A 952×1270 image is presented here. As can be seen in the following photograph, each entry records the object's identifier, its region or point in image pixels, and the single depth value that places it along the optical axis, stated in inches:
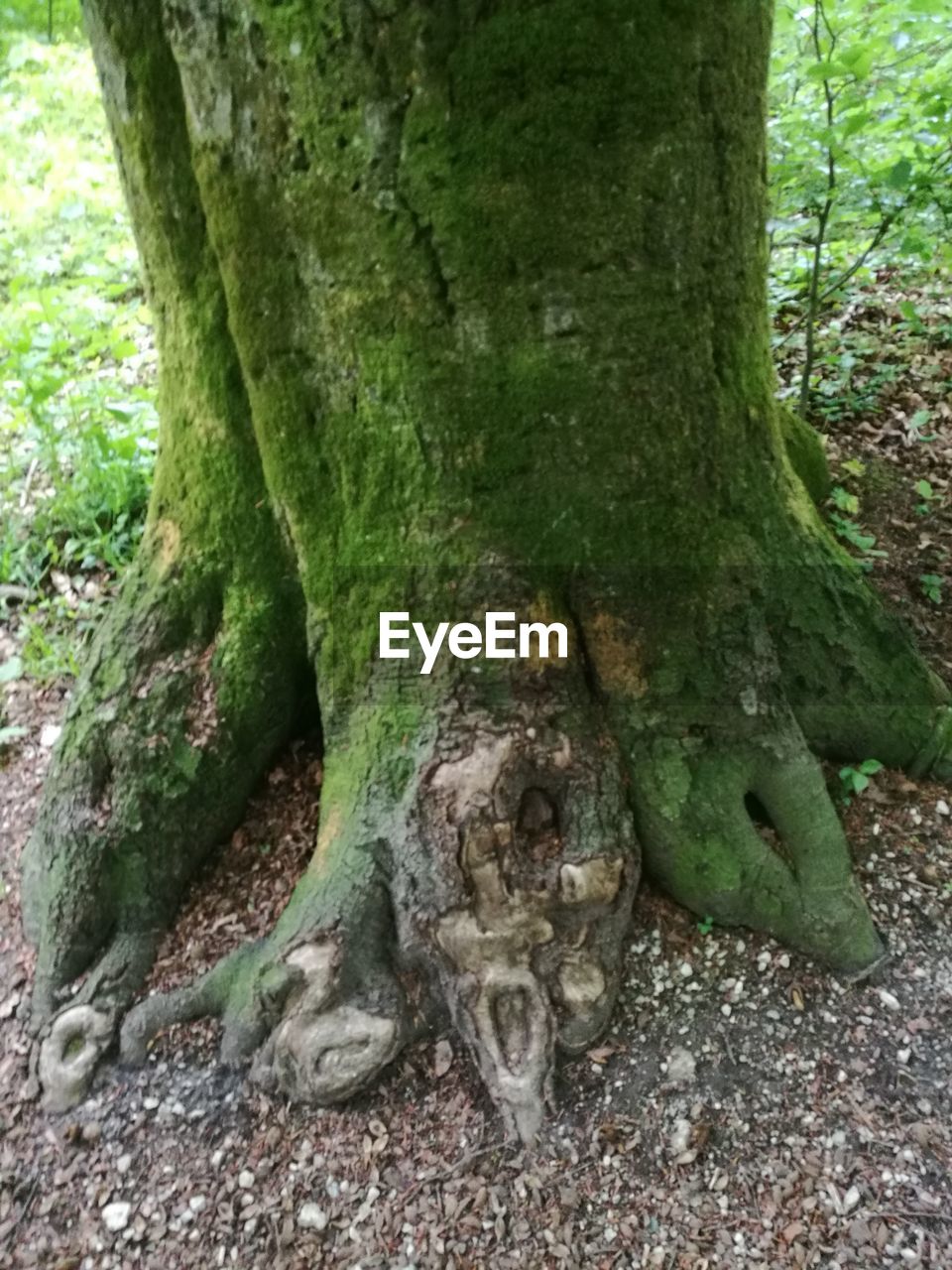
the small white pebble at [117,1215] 79.4
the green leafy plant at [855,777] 98.8
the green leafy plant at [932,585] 123.2
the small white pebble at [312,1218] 77.7
